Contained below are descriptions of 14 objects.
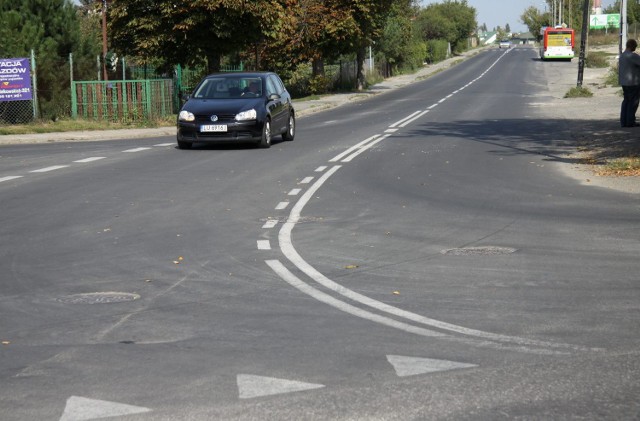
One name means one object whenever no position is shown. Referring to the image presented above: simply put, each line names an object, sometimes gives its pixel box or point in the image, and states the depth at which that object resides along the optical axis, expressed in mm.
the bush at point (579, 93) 45906
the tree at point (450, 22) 145638
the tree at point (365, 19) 56156
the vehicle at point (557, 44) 104312
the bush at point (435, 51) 125562
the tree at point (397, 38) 79250
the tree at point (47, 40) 33312
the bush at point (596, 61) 80894
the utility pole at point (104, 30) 38312
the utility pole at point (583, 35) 44831
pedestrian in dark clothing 26266
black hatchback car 23891
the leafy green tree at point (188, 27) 36875
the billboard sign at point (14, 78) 31531
